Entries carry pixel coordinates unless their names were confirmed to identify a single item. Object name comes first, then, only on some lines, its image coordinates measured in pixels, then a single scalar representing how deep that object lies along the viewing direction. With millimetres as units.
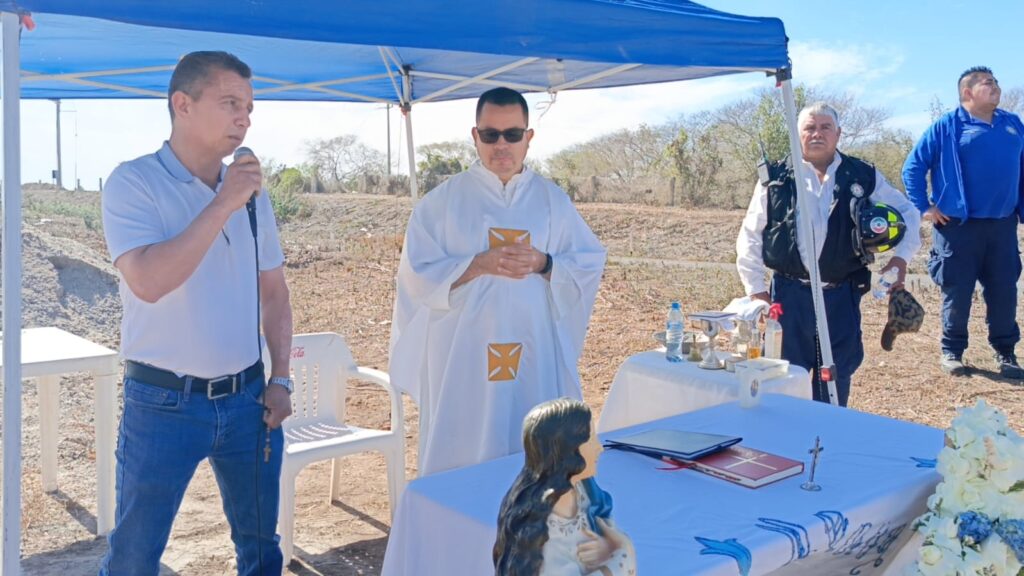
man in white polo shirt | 1974
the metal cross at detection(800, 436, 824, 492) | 1926
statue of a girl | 1237
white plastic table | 3346
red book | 1941
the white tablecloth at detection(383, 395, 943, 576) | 1623
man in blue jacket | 5836
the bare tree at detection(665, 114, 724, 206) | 21125
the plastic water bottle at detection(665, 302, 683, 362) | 3434
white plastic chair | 3275
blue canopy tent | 1892
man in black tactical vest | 3787
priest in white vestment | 2947
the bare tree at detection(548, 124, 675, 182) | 28312
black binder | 2074
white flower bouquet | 1690
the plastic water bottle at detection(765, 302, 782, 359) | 3225
